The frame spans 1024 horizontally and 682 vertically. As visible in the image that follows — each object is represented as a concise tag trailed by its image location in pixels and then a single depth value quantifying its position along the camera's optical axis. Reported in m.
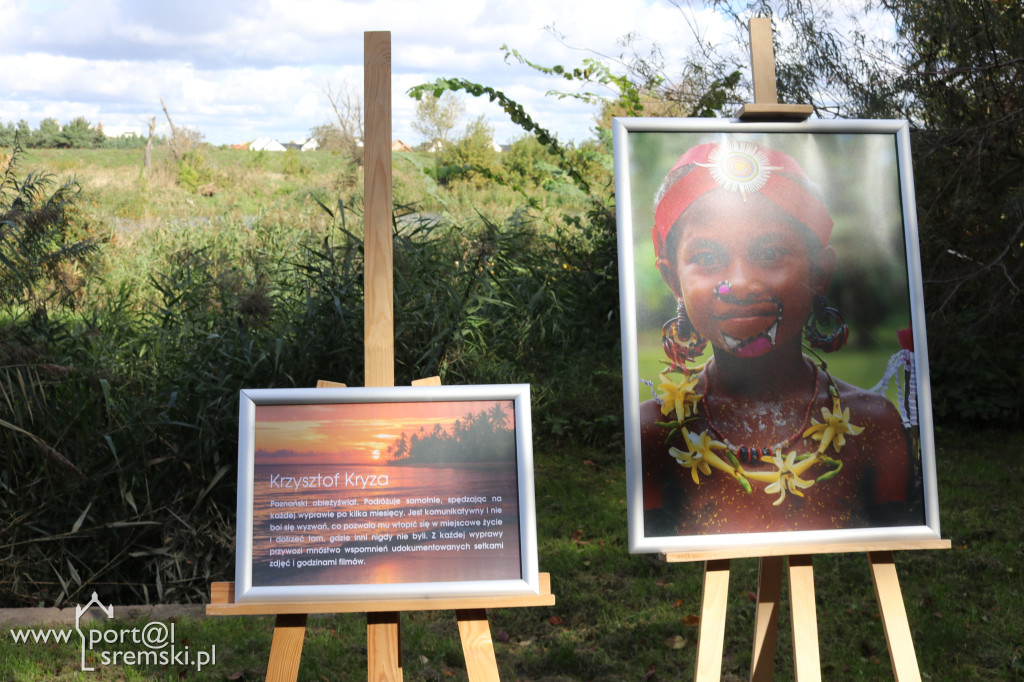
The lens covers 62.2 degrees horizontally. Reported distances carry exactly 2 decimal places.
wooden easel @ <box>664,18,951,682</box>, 2.23
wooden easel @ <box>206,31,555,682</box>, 2.11
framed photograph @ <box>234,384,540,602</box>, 2.14
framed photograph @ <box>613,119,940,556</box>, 2.33
